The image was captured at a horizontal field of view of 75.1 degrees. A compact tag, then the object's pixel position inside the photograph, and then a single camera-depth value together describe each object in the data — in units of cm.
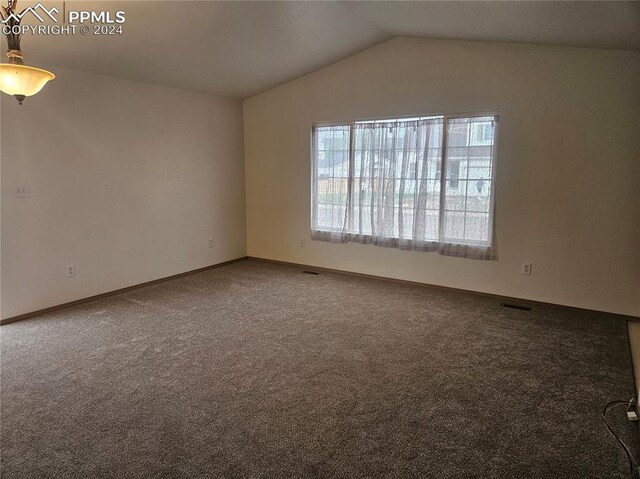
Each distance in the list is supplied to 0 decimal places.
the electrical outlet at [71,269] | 403
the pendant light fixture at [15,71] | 214
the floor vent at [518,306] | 397
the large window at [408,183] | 424
